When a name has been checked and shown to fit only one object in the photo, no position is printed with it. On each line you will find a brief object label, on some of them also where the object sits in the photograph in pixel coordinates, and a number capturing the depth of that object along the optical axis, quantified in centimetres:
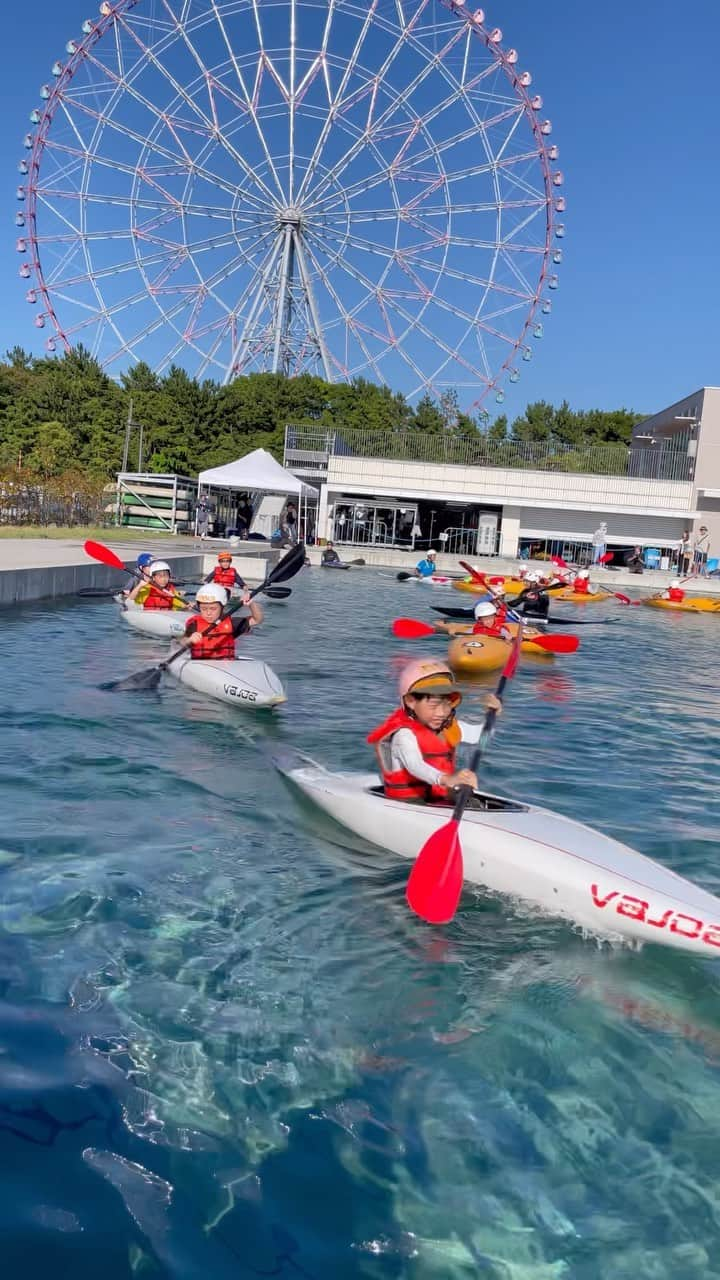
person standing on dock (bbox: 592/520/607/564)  3781
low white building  3969
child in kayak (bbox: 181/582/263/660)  999
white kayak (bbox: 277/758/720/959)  442
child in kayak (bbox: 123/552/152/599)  1357
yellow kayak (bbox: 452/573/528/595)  2202
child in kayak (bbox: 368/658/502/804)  560
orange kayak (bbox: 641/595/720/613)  2419
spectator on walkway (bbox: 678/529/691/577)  3494
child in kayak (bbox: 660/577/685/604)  2452
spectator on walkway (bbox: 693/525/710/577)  3656
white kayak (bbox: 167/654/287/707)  913
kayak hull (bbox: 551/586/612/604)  2402
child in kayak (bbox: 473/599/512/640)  1336
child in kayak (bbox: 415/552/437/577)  2761
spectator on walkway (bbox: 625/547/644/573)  3434
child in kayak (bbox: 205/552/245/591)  1404
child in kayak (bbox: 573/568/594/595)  2447
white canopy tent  3009
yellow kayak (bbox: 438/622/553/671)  1399
